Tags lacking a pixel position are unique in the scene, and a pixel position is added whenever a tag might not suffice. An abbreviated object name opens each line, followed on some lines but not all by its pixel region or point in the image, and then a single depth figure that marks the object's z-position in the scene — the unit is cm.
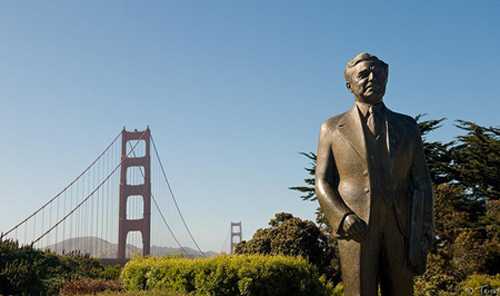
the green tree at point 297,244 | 1572
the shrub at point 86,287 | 1170
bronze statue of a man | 356
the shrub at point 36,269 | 1268
